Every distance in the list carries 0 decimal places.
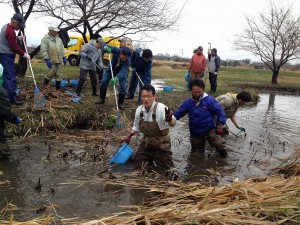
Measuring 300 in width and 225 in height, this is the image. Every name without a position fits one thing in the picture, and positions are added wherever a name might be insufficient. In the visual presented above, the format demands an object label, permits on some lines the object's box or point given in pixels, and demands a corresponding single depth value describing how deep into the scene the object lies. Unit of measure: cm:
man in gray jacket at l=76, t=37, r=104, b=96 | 897
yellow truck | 2219
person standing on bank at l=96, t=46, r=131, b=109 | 841
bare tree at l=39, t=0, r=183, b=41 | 1105
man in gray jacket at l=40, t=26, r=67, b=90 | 847
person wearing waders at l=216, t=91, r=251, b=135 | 713
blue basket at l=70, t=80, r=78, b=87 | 1038
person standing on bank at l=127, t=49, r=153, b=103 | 880
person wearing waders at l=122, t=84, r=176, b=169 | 489
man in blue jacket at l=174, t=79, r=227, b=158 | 574
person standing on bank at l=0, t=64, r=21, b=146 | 486
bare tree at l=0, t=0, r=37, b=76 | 1011
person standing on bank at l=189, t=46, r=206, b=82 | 1255
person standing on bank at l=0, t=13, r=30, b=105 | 694
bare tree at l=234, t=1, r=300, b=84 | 2291
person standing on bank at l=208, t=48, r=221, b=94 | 1364
